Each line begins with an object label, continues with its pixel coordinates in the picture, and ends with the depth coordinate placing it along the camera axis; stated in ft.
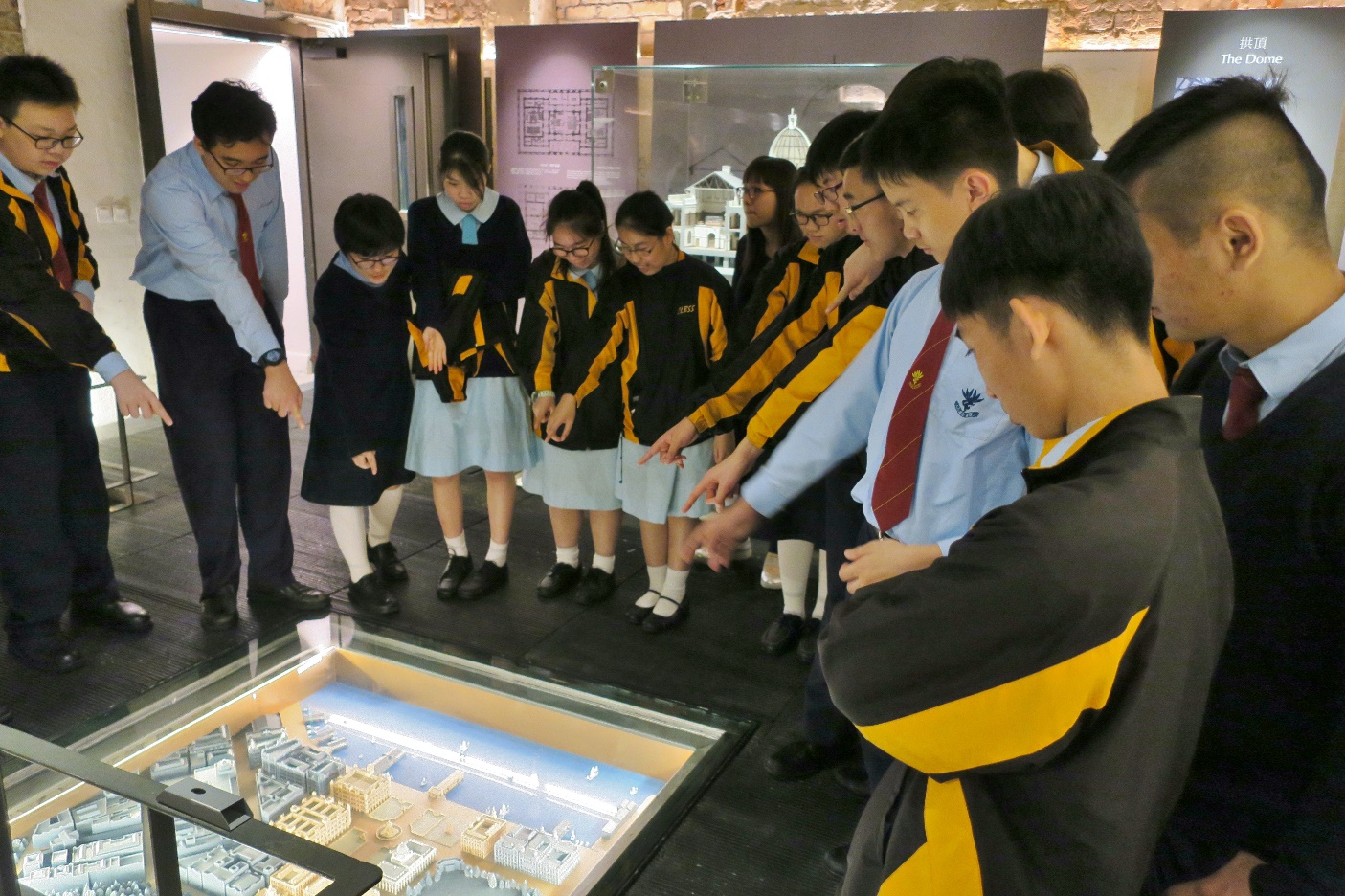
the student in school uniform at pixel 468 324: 10.68
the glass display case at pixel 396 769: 5.62
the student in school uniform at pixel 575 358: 10.28
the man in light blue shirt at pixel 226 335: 9.45
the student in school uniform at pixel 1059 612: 2.57
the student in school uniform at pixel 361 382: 9.94
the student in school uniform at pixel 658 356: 10.00
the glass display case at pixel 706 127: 12.30
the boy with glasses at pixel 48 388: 8.58
